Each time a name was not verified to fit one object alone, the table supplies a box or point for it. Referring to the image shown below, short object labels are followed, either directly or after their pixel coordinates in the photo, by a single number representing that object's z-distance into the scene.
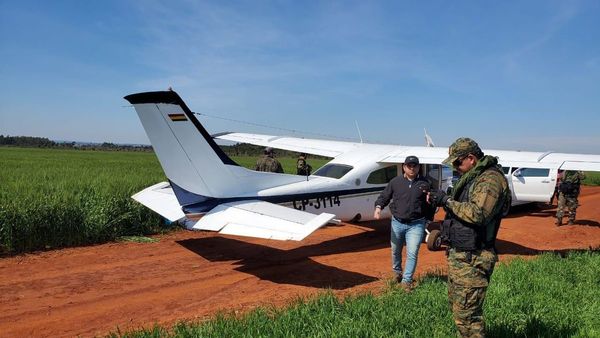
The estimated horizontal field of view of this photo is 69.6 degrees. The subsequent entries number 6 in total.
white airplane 7.39
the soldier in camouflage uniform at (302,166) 15.63
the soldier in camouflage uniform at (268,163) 13.65
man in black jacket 6.76
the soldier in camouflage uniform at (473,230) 3.80
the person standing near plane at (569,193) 14.07
